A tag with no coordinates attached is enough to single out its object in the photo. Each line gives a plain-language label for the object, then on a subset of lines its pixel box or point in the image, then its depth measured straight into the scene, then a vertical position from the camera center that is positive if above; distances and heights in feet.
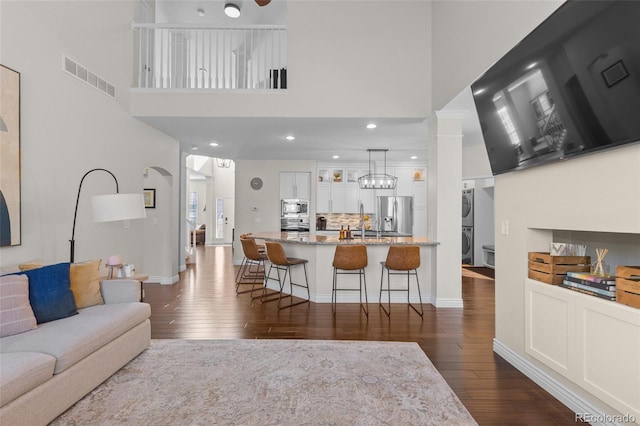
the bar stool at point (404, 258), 13.16 -1.87
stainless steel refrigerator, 25.75 +0.00
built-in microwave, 26.40 +0.62
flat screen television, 4.99 +2.61
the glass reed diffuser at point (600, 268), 6.52 -1.21
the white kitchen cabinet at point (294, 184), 26.40 +2.70
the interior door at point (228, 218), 42.65 -0.40
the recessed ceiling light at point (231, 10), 17.60 +12.00
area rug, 6.25 -4.14
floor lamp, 9.54 +0.24
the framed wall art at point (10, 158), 8.39 +1.61
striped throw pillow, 6.51 -2.03
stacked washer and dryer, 24.35 -0.98
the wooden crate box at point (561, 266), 7.17 -1.21
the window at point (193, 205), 42.45 +1.43
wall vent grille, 10.80 +5.35
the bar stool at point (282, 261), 14.21 -2.19
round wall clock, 26.43 +2.79
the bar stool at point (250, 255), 16.30 -2.17
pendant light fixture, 20.93 +2.34
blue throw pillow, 7.34 -1.95
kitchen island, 14.87 -2.87
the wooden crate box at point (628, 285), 5.25 -1.25
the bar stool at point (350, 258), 13.39 -1.89
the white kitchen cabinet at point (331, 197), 26.40 +1.57
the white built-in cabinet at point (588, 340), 5.27 -2.57
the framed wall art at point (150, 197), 18.79 +1.13
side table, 10.28 -2.14
